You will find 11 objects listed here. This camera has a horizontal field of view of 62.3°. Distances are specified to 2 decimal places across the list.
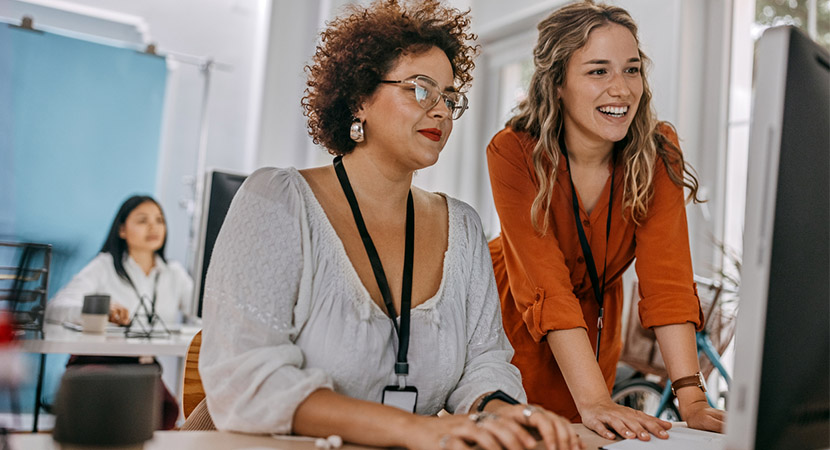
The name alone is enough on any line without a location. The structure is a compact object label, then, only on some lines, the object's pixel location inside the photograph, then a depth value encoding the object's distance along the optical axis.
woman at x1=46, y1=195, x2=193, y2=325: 3.55
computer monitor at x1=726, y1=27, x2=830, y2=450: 0.65
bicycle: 2.68
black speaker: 0.79
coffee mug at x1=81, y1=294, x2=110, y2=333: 2.66
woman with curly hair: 0.97
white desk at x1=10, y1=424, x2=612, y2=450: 0.82
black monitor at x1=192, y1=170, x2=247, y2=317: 2.31
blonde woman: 1.50
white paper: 1.06
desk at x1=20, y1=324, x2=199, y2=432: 2.29
